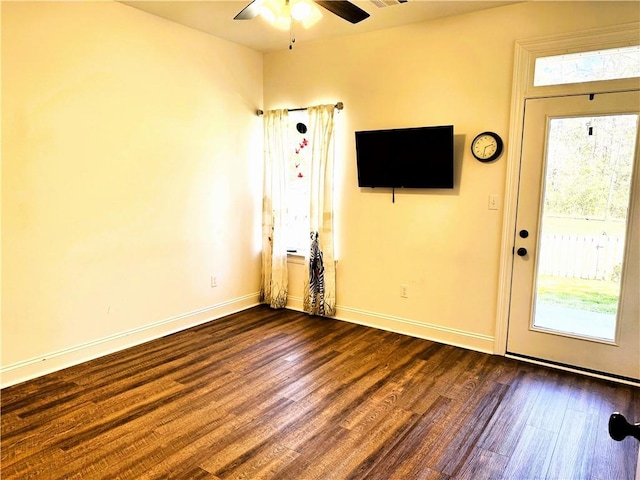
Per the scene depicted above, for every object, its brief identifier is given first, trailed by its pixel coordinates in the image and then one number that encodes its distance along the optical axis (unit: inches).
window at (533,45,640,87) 116.6
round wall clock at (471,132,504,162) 135.8
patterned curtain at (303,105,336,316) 169.8
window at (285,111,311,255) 180.9
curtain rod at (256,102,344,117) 165.5
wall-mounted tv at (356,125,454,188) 142.3
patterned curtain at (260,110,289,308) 182.9
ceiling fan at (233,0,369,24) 97.2
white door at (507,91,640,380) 119.7
